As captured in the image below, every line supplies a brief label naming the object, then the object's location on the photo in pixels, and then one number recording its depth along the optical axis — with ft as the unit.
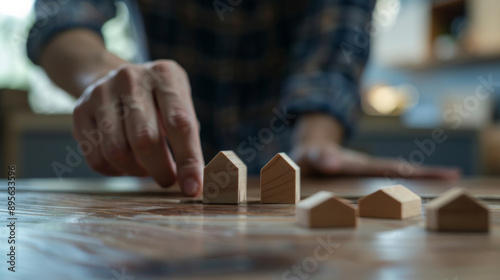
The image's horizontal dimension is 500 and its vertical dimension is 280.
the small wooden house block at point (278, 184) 1.81
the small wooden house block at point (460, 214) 1.14
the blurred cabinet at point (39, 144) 9.30
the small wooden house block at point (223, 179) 1.78
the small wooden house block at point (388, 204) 1.39
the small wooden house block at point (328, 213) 1.17
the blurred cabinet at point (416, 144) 11.28
